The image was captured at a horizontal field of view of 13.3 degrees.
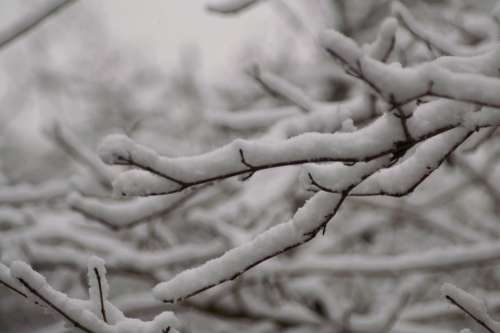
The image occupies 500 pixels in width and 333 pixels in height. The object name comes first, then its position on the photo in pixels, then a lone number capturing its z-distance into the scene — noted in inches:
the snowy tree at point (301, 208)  81.7
